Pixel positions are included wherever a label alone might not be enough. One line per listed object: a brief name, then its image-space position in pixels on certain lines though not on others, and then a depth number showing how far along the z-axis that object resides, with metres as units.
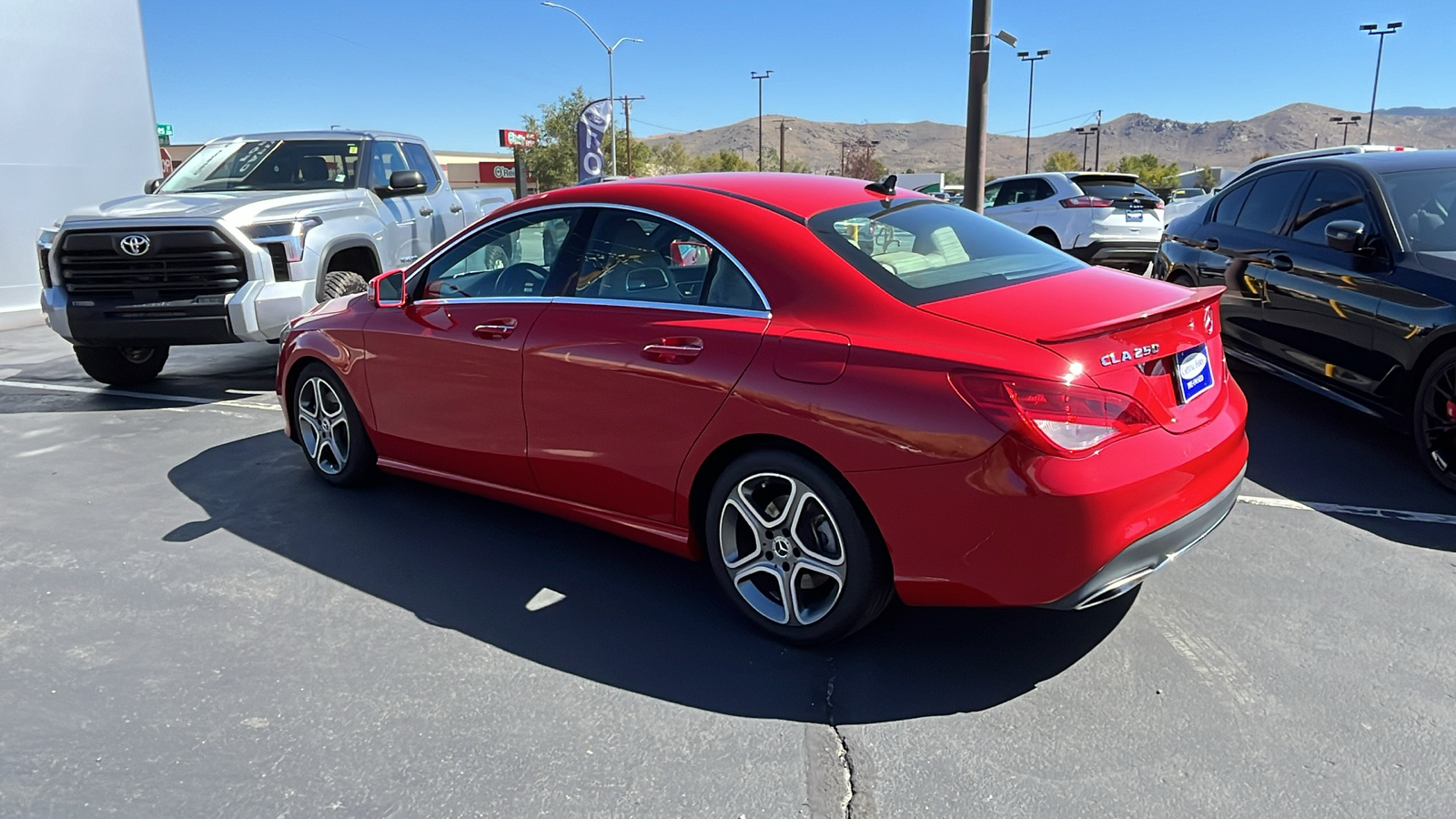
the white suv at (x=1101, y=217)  13.30
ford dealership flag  24.41
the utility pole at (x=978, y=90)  9.86
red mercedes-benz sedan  2.81
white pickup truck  7.02
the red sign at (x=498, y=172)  68.37
